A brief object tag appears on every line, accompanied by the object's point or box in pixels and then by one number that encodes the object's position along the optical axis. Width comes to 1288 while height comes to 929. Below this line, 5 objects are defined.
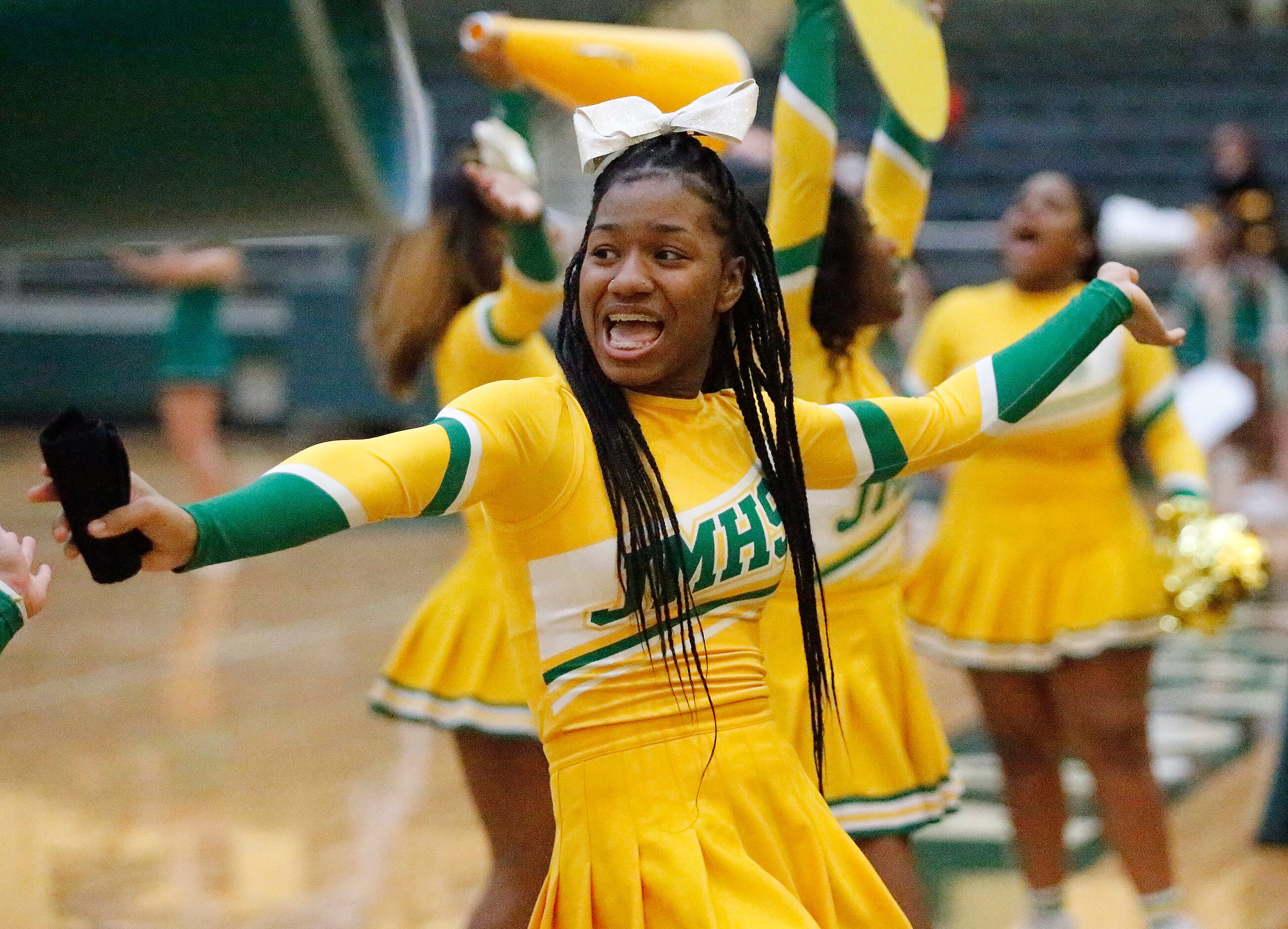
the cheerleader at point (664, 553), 3.83
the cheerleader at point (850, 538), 5.48
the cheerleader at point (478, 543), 6.01
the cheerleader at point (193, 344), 18.27
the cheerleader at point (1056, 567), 7.34
